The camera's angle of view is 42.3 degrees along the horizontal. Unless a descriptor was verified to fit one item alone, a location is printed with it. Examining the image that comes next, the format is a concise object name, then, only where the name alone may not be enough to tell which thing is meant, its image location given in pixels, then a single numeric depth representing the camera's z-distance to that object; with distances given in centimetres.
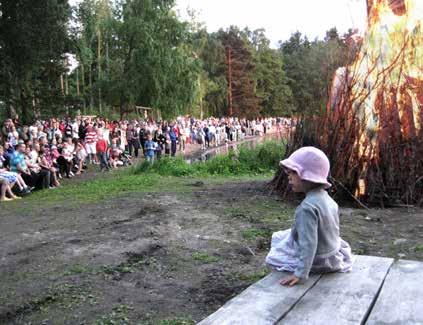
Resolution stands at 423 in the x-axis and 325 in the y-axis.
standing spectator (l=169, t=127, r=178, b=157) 2514
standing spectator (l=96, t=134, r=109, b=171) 1894
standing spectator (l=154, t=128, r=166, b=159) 2268
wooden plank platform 227
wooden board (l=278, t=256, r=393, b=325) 228
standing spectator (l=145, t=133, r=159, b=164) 2021
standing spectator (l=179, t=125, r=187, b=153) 2870
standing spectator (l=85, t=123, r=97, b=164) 2000
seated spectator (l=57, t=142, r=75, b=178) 1672
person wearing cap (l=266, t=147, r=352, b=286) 303
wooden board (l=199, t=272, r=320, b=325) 225
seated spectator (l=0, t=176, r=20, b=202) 1241
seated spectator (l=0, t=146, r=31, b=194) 1256
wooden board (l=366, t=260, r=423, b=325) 228
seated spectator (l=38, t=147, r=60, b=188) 1454
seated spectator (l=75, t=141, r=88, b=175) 1795
